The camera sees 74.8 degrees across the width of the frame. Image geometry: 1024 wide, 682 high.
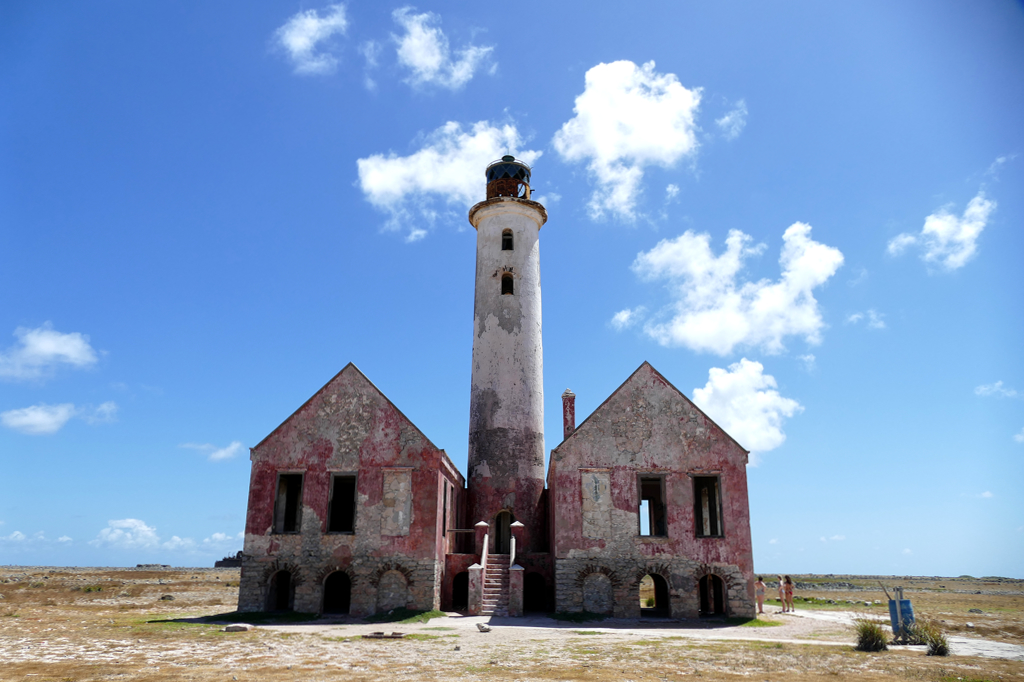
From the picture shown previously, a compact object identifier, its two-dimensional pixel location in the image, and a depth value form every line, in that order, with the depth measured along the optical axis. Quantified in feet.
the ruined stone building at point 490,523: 80.28
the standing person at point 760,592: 84.57
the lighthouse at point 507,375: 97.66
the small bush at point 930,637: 50.98
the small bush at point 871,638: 53.42
